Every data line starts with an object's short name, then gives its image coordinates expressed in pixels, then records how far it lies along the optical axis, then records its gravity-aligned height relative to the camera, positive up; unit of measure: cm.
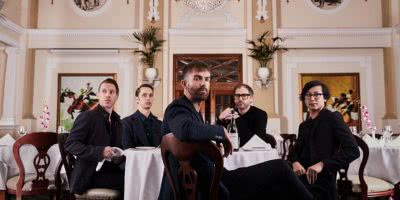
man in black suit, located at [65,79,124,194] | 221 -19
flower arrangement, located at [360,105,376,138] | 417 -1
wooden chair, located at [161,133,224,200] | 135 -17
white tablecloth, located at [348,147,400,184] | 296 -44
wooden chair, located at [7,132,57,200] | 255 -44
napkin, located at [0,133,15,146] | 357 -25
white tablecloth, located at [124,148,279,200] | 226 -34
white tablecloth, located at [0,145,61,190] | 311 -41
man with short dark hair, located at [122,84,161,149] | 271 -6
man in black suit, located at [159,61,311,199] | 145 -23
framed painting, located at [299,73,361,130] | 671 +48
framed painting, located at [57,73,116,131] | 684 +50
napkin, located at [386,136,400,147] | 338 -26
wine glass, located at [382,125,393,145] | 356 -19
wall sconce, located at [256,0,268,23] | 679 +218
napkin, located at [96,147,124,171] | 224 -23
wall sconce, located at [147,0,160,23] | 683 +219
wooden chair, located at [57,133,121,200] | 221 -49
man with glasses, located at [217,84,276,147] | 315 -1
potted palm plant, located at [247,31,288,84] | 656 +135
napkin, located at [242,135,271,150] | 248 -21
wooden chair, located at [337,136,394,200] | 245 -53
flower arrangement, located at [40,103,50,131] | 515 +1
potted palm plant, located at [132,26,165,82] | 658 +140
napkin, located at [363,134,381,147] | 341 -25
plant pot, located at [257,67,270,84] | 655 +90
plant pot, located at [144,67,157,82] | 656 +88
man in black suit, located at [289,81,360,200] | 196 -18
